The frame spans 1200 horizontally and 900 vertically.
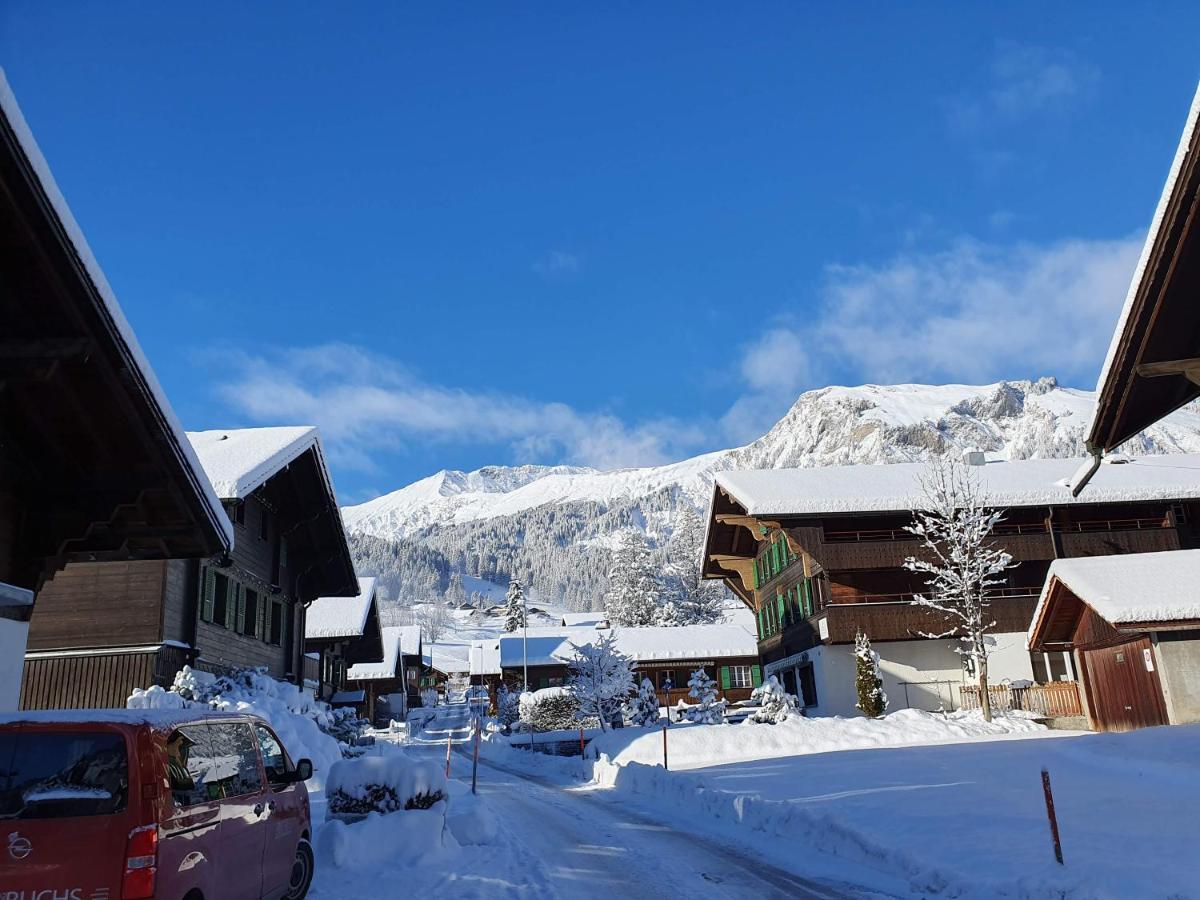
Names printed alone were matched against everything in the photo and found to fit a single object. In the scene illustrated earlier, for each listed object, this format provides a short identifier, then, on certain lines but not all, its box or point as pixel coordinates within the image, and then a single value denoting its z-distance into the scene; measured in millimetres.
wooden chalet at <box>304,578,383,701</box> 47062
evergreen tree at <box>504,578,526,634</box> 128625
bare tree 35375
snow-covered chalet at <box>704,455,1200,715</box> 38625
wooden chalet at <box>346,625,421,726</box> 74188
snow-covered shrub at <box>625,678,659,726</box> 37750
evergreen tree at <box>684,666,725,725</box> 35250
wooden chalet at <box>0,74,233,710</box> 8656
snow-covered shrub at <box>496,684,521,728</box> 55412
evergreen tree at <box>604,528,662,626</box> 88062
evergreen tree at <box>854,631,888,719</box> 33500
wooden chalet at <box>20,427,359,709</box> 20938
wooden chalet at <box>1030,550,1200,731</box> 21812
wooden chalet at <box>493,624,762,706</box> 60625
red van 5379
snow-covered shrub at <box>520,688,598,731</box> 47312
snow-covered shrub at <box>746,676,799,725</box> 33188
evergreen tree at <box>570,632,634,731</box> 38656
